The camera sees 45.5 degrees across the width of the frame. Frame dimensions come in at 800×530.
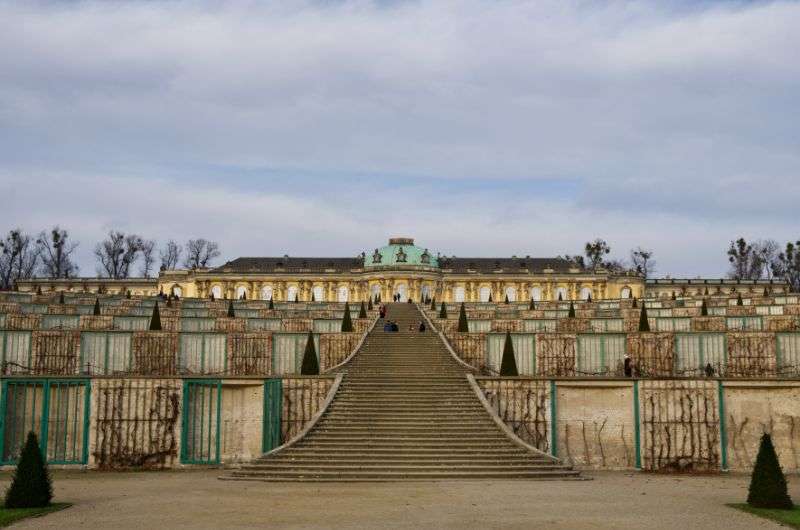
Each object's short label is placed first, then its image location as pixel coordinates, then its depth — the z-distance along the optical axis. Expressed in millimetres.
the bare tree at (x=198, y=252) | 137625
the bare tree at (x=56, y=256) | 122781
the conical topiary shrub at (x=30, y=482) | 17312
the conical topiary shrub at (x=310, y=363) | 29500
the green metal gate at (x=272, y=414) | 25641
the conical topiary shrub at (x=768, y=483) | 17688
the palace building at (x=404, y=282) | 116000
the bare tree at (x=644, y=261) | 136375
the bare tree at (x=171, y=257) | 136125
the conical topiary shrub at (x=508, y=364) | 29814
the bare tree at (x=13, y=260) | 116062
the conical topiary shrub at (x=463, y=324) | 40000
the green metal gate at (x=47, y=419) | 24594
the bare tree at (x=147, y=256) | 132375
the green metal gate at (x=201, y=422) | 25359
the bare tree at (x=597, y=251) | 132562
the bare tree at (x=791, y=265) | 112875
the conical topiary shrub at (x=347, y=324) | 39375
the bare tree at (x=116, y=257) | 128875
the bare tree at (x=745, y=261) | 125875
